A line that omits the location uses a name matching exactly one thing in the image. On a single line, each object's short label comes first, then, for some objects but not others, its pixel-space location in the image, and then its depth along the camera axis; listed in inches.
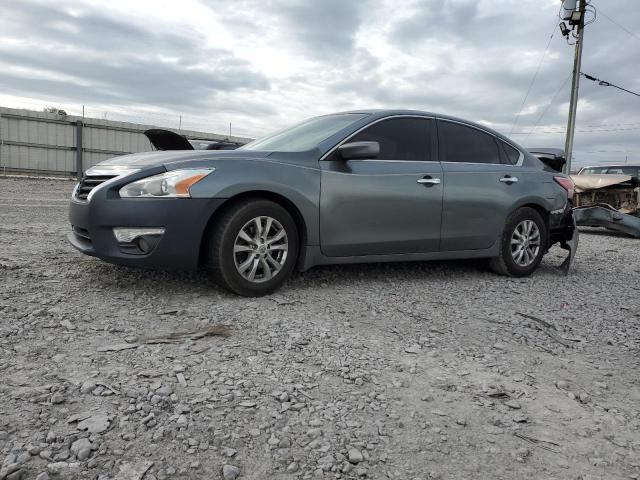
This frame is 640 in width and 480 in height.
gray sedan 150.7
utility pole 725.3
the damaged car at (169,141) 385.4
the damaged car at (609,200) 415.2
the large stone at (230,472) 77.0
